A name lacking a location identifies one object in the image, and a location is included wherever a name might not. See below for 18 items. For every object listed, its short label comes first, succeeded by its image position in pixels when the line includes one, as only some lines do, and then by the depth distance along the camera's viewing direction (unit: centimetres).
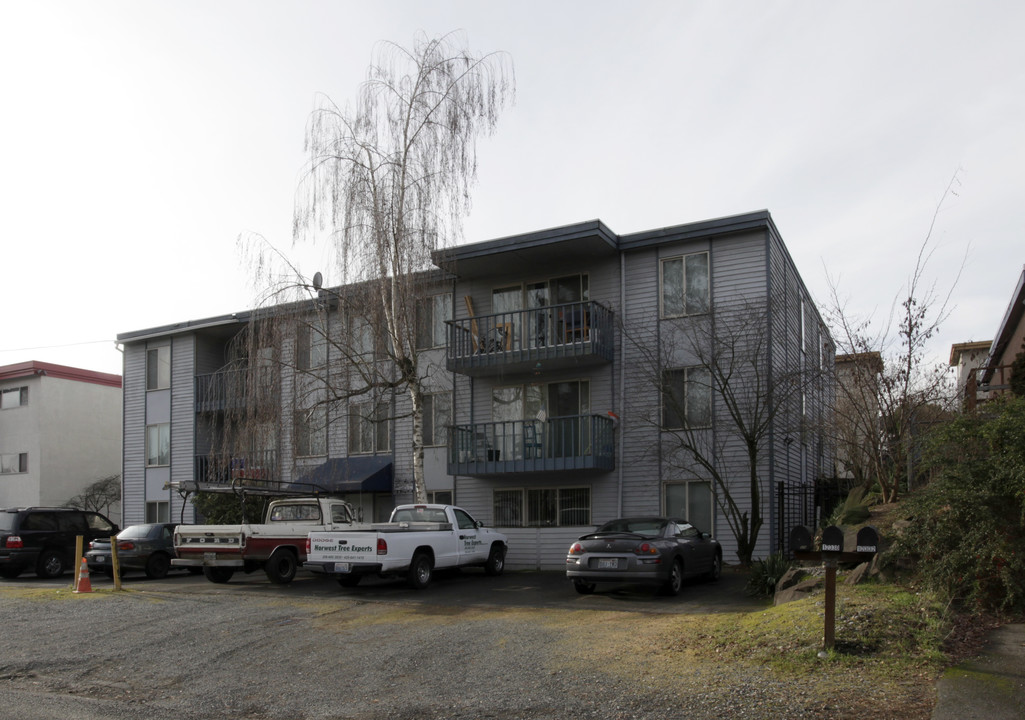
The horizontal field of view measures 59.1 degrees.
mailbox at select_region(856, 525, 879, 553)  798
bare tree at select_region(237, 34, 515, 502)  1903
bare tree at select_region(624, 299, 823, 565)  1864
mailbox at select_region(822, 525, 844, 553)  781
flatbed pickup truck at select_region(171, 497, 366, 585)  1714
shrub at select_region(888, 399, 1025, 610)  881
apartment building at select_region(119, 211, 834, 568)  1947
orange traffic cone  1644
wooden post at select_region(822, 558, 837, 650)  789
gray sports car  1384
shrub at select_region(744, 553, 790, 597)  1349
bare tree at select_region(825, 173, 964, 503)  1806
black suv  2094
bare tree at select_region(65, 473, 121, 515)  3644
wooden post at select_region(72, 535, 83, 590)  1656
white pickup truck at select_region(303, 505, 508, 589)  1530
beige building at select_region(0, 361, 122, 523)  3609
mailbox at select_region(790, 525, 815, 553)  820
